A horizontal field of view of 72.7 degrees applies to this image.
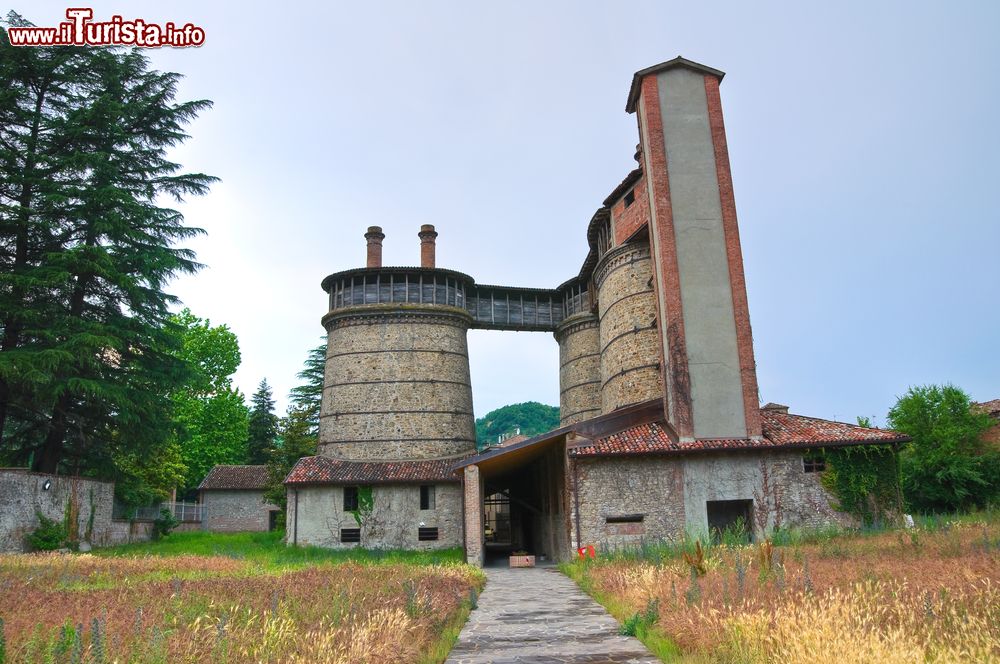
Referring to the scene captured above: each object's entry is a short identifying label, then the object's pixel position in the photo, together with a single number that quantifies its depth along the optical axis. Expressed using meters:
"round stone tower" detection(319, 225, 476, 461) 28.38
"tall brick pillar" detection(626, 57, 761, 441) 20.23
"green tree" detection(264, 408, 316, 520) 34.14
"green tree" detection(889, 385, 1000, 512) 28.30
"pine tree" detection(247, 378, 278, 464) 48.95
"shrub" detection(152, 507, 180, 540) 31.86
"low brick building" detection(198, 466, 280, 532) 38.91
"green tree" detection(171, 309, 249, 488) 37.84
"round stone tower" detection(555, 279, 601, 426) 31.41
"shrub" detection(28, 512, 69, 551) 19.11
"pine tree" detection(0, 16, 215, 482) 20.31
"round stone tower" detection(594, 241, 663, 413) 24.08
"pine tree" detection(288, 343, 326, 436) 44.28
